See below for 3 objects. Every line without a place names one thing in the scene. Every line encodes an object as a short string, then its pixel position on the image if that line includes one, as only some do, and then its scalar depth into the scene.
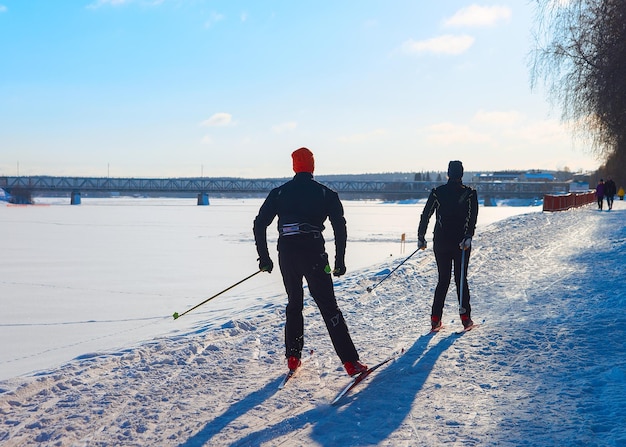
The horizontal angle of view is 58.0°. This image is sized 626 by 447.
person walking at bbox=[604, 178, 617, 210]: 33.68
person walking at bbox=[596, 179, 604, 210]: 33.03
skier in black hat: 6.51
